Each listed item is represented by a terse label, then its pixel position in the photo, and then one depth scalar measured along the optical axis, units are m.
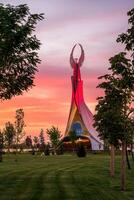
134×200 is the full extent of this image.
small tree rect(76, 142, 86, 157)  84.62
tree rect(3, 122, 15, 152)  147.56
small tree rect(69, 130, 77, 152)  137.64
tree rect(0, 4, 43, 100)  30.01
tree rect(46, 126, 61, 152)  138.95
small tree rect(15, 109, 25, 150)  143.19
